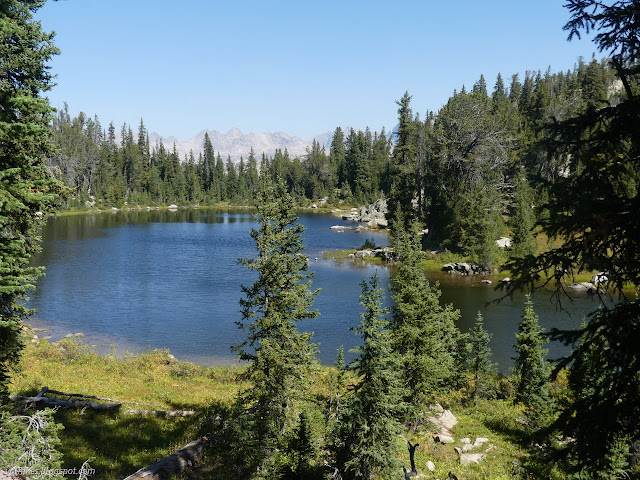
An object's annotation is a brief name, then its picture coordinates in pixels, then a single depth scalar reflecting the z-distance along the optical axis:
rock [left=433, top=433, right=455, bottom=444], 20.59
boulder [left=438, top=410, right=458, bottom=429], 23.17
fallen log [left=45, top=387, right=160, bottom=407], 23.00
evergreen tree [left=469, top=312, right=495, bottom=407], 26.86
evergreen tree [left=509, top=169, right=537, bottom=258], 56.81
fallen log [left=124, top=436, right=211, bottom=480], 15.41
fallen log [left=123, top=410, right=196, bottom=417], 22.59
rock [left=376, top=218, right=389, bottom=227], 107.79
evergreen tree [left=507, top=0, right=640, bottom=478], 6.45
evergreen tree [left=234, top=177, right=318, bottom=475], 16.58
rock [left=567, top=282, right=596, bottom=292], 51.16
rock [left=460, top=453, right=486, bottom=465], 18.06
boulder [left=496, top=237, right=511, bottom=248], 66.75
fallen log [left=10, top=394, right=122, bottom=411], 20.62
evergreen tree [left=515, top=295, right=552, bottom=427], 23.09
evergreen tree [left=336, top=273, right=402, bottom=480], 14.30
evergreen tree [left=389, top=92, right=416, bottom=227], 76.50
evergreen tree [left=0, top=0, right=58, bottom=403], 10.99
